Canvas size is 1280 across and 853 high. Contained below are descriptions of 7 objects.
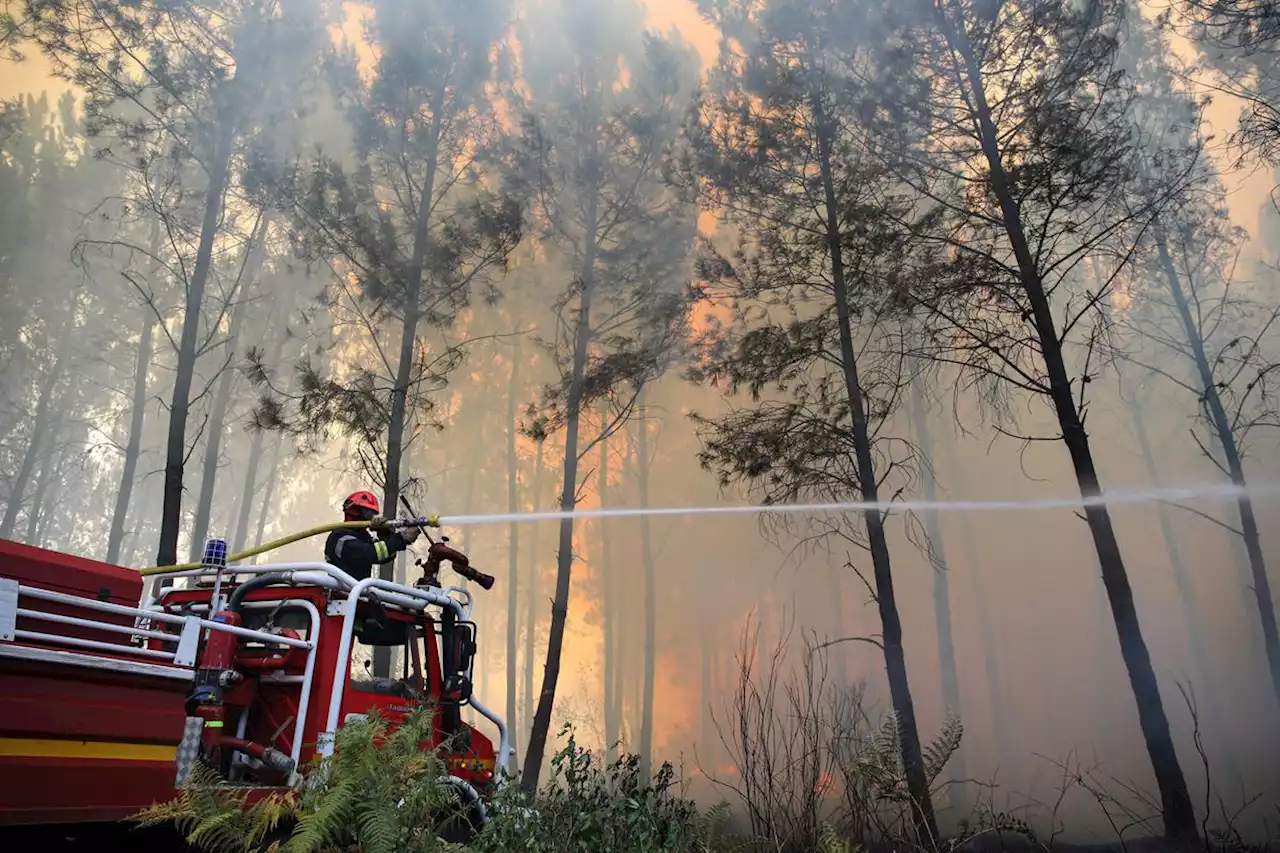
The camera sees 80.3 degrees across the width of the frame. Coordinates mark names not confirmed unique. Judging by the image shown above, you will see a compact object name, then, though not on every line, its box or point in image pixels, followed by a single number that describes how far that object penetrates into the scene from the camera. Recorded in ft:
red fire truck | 8.81
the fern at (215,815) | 9.17
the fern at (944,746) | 12.09
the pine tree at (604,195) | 40.37
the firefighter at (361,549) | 16.96
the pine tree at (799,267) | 29.73
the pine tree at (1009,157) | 25.18
